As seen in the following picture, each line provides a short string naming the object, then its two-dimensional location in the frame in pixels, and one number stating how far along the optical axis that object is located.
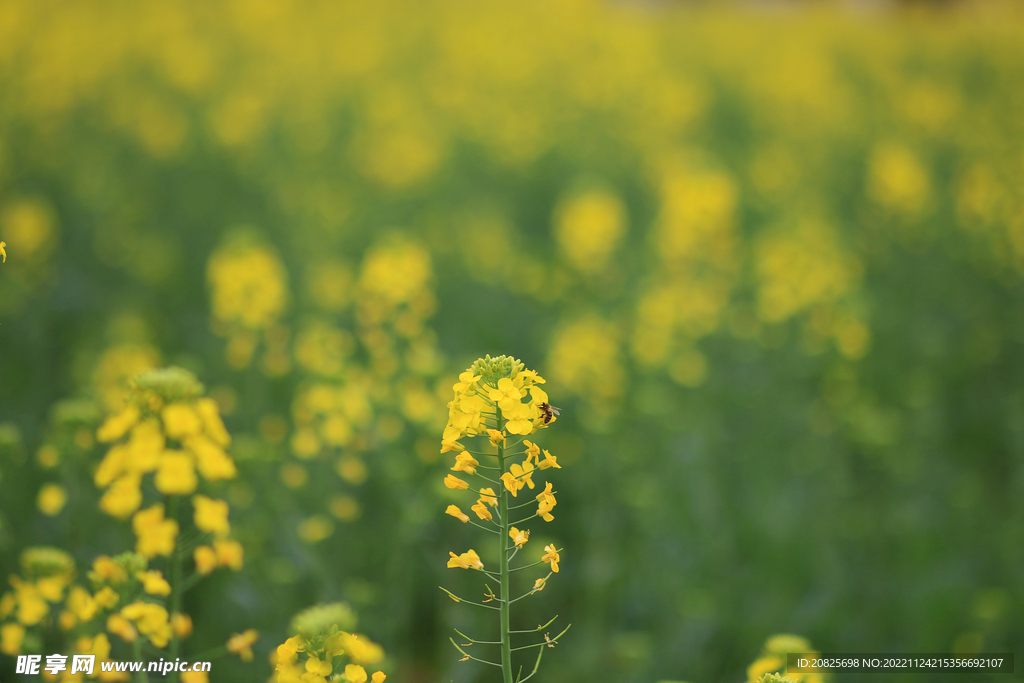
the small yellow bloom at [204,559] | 1.71
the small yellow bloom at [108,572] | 1.68
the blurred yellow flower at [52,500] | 1.92
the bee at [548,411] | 1.69
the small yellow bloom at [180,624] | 1.68
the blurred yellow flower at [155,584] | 1.66
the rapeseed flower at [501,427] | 1.64
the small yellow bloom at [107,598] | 1.69
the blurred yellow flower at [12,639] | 1.73
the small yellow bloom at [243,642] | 1.70
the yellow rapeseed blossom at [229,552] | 1.72
